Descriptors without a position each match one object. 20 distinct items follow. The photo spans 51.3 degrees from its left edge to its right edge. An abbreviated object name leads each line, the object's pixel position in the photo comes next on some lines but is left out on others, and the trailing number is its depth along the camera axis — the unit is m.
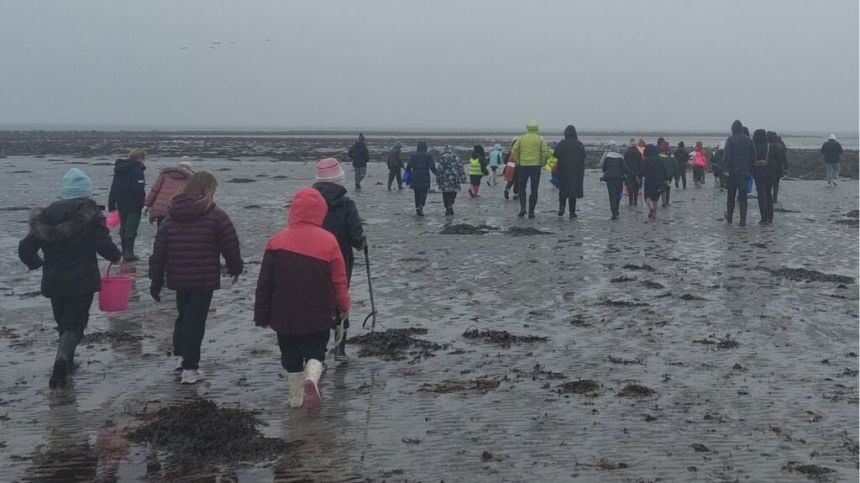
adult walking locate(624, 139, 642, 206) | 20.59
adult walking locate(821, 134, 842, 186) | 30.91
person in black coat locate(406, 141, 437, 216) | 20.17
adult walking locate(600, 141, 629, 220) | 19.03
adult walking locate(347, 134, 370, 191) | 28.50
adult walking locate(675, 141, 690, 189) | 29.17
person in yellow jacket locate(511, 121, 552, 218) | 18.61
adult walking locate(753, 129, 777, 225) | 17.78
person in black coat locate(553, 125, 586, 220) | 18.70
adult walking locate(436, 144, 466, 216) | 20.09
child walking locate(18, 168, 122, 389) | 7.24
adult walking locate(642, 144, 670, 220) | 18.84
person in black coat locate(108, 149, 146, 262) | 12.95
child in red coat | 6.32
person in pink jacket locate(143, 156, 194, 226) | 11.69
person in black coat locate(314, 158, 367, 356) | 7.56
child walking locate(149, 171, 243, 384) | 7.11
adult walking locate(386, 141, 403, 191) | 28.52
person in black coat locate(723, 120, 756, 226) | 17.20
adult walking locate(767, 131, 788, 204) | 19.20
